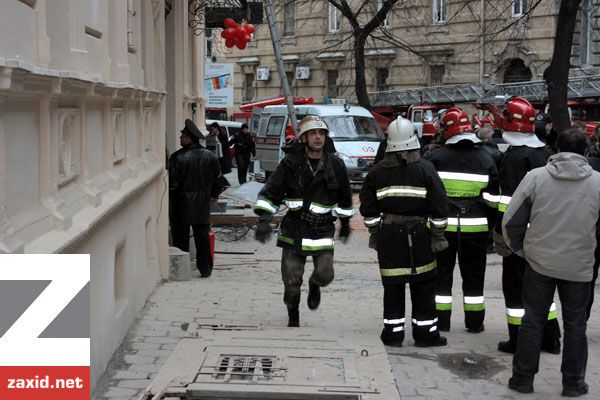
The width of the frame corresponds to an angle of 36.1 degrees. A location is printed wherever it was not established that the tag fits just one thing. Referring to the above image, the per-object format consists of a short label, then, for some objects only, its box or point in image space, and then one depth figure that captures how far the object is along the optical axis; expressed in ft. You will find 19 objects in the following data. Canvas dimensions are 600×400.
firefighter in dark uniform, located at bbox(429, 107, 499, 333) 26.07
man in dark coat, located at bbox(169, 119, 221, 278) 37.01
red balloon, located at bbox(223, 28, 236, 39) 52.70
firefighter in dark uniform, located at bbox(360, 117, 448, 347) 24.22
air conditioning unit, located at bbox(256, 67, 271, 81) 158.81
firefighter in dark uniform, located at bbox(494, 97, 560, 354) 24.39
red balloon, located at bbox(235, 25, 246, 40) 52.75
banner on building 82.64
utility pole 41.60
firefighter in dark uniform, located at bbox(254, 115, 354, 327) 25.62
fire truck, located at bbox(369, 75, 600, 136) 89.92
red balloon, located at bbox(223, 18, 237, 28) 52.80
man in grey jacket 19.92
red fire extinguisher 38.11
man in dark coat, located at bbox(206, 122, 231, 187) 66.28
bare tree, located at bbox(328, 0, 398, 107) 92.07
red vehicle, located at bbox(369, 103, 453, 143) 106.52
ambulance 81.15
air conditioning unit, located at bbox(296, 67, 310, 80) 151.53
